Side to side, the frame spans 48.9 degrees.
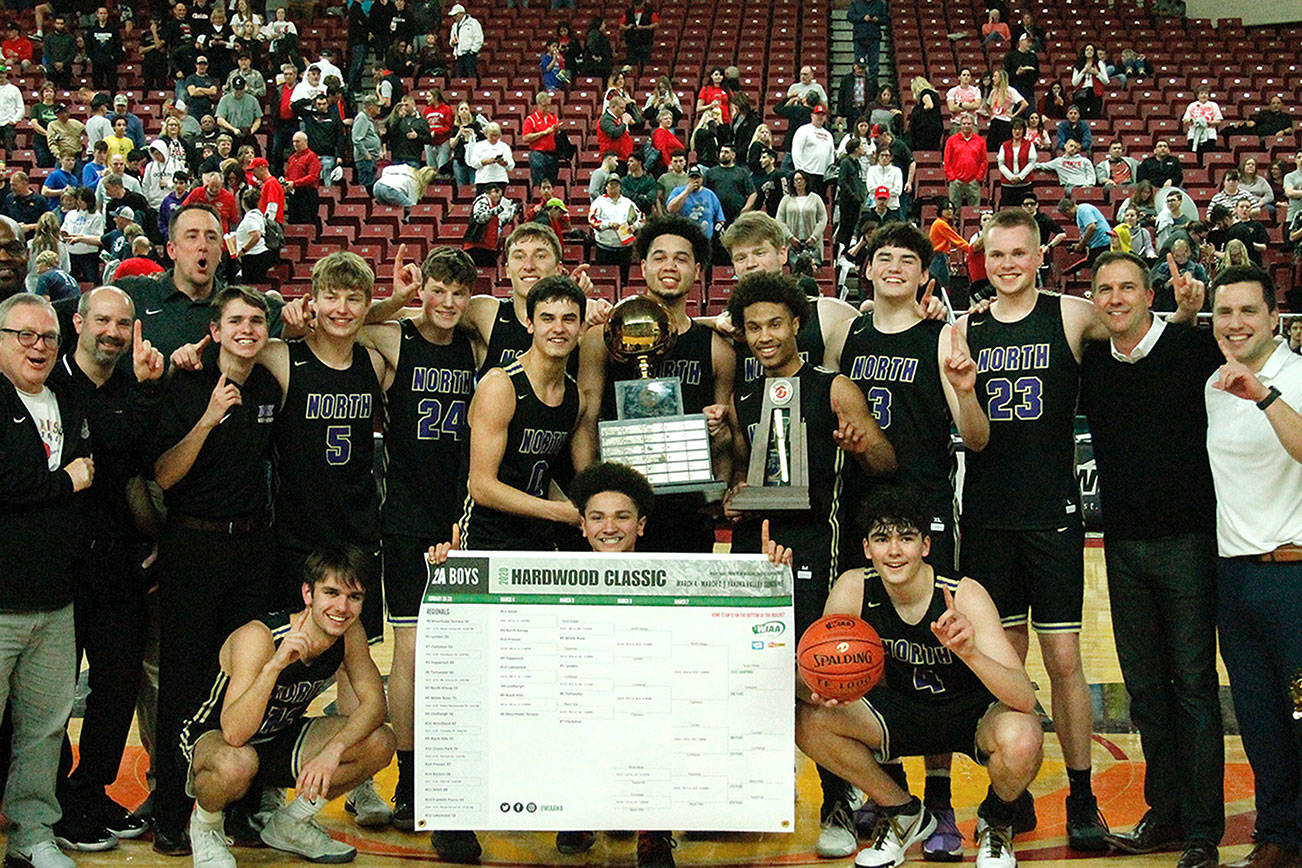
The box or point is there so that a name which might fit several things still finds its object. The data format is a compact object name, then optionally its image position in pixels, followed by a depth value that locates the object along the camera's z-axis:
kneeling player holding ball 4.63
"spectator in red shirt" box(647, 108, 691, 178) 16.31
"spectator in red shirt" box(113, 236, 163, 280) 8.74
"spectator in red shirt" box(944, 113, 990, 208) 15.78
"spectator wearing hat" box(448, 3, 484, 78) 20.48
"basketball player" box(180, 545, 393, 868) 4.71
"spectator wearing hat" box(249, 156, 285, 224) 15.12
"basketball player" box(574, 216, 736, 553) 5.26
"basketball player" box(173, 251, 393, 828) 5.14
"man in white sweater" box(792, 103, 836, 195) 16.16
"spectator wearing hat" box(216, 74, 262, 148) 18.06
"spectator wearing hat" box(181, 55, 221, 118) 18.69
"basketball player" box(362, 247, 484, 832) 5.27
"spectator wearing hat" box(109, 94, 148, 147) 17.30
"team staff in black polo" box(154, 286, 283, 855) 4.98
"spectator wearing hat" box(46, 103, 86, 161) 17.16
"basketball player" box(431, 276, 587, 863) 4.98
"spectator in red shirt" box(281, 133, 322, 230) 16.02
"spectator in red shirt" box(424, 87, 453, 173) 17.41
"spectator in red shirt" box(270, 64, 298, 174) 17.69
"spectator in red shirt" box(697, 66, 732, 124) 17.93
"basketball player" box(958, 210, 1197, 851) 5.04
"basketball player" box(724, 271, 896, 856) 5.01
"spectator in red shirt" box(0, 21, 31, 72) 21.11
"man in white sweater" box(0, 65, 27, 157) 18.28
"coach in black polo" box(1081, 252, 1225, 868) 4.86
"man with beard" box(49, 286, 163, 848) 4.92
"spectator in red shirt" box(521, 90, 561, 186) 16.91
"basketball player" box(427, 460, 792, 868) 4.77
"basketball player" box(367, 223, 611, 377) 5.45
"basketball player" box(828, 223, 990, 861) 5.08
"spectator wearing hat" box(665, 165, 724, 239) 14.26
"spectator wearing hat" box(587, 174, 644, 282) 14.54
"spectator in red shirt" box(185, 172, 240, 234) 14.30
